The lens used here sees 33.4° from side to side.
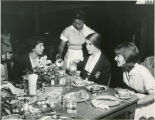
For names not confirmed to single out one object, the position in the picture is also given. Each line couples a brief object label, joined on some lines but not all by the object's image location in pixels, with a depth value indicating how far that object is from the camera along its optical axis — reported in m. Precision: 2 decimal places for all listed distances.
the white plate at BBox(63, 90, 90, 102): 1.76
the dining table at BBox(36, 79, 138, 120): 1.55
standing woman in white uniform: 3.31
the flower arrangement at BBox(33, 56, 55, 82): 1.94
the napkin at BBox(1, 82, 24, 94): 1.85
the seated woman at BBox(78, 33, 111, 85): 2.41
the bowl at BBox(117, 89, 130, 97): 1.81
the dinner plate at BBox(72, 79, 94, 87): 2.08
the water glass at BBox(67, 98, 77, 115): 1.58
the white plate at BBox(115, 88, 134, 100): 1.80
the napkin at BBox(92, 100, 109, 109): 1.64
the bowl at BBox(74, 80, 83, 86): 2.10
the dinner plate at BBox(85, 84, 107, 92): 1.96
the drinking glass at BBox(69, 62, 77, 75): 2.39
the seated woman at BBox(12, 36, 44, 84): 2.65
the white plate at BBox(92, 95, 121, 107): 1.69
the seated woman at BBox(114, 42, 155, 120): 1.98
